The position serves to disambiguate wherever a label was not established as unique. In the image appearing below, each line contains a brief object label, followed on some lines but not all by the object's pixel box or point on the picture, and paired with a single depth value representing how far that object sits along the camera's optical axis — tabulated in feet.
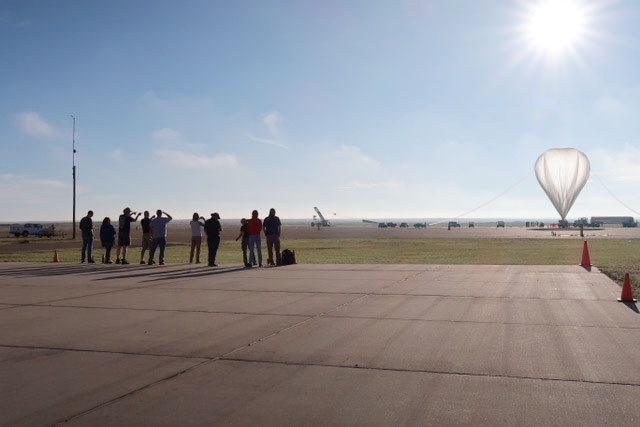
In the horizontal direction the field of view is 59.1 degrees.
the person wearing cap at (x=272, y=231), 60.64
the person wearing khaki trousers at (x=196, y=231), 63.57
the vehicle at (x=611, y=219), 496.64
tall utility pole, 161.58
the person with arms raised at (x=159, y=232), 62.28
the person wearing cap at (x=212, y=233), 60.13
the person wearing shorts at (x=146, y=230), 64.18
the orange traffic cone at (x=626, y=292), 33.09
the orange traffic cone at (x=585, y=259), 55.92
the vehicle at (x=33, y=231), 219.82
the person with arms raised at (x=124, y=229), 63.10
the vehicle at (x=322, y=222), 570.91
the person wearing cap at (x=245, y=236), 59.57
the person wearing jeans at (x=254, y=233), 59.88
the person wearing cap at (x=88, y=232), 63.31
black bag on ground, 62.08
